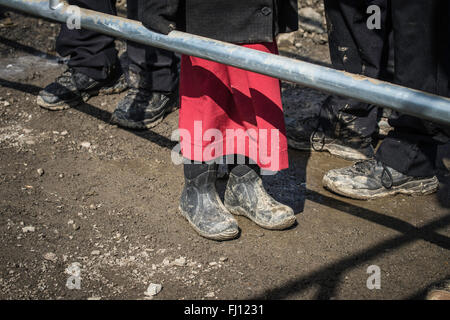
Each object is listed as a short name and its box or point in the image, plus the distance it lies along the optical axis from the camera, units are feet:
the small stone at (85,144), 9.56
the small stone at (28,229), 7.30
